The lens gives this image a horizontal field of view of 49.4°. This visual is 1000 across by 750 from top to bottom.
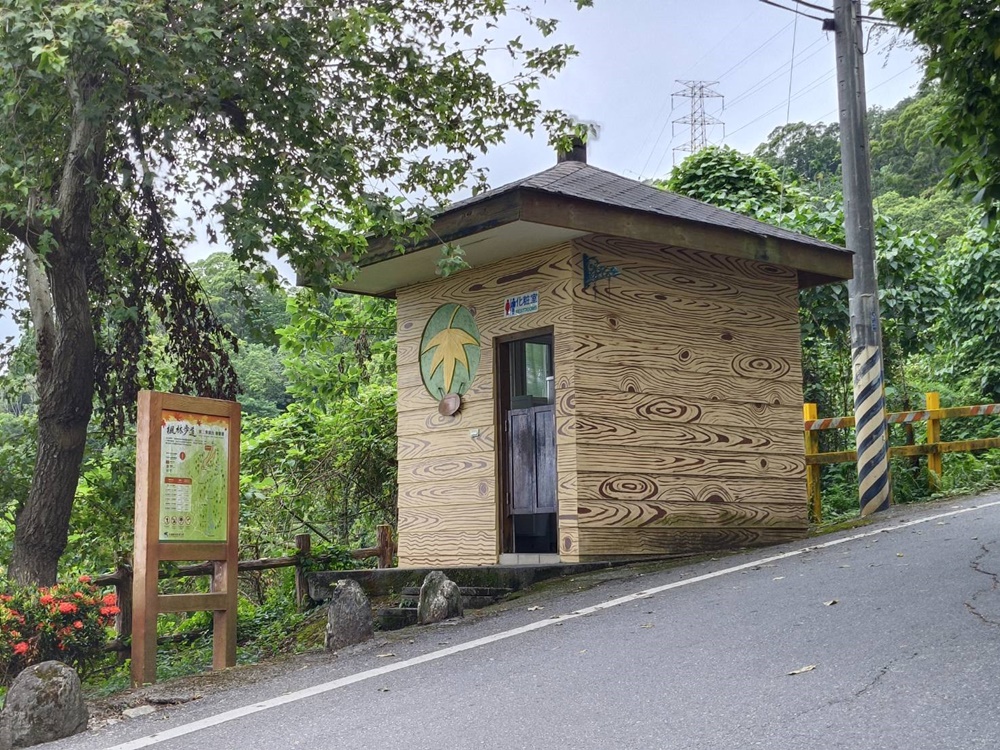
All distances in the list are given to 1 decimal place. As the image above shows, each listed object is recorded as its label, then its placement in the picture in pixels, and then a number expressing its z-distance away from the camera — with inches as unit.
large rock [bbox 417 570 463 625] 358.6
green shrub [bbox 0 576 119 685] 307.7
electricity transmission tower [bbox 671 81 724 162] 2306.8
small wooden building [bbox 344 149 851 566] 418.9
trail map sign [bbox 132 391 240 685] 310.8
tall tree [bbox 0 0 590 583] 306.5
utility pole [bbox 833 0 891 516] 520.7
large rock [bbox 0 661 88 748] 242.7
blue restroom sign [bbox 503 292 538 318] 440.5
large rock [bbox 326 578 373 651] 341.1
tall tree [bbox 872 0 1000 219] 262.7
